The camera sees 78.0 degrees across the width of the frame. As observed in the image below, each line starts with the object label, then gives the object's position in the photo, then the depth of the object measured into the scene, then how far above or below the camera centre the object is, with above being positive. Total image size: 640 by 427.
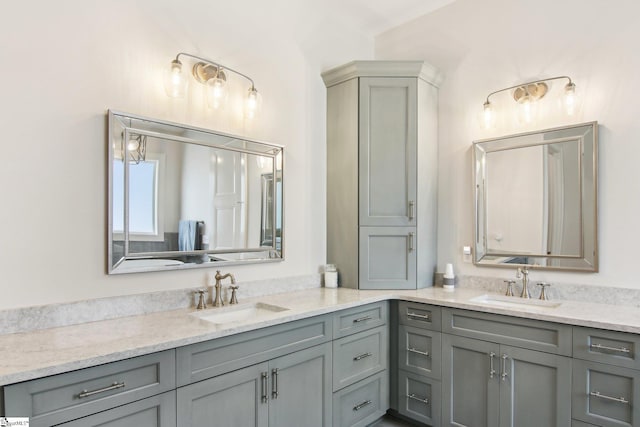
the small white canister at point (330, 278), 2.94 -0.46
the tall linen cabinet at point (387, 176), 2.89 +0.30
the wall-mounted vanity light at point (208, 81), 2.18 +0.78
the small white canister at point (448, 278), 2.91 -0.45
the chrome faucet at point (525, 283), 2.58 -0.43
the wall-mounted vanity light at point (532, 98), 2.47 +0.79
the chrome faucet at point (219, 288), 2.26 -0.42
